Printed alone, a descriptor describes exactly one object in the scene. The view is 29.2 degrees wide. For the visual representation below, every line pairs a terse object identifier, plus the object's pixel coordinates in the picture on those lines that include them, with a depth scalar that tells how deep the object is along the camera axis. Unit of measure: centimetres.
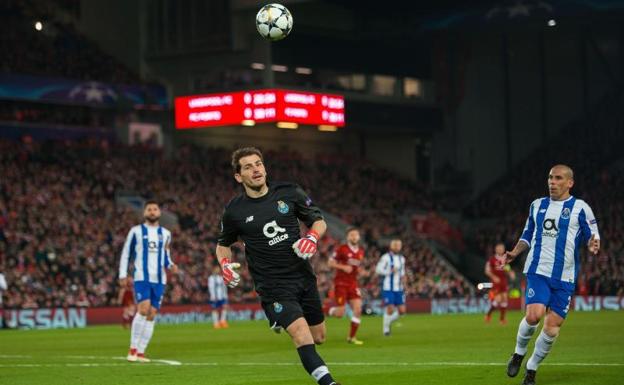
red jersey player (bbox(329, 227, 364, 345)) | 2519
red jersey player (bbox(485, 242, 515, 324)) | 3462
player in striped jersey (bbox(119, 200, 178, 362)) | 2031
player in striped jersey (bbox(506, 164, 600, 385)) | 1412
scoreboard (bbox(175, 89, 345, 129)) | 5016
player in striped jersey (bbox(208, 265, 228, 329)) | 3716
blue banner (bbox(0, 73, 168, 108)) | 5022
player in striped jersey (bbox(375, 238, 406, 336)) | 2875
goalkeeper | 1221
